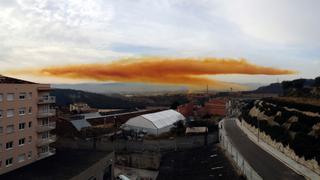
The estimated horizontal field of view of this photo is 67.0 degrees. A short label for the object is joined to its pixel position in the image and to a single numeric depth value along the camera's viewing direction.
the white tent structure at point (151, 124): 41.75
